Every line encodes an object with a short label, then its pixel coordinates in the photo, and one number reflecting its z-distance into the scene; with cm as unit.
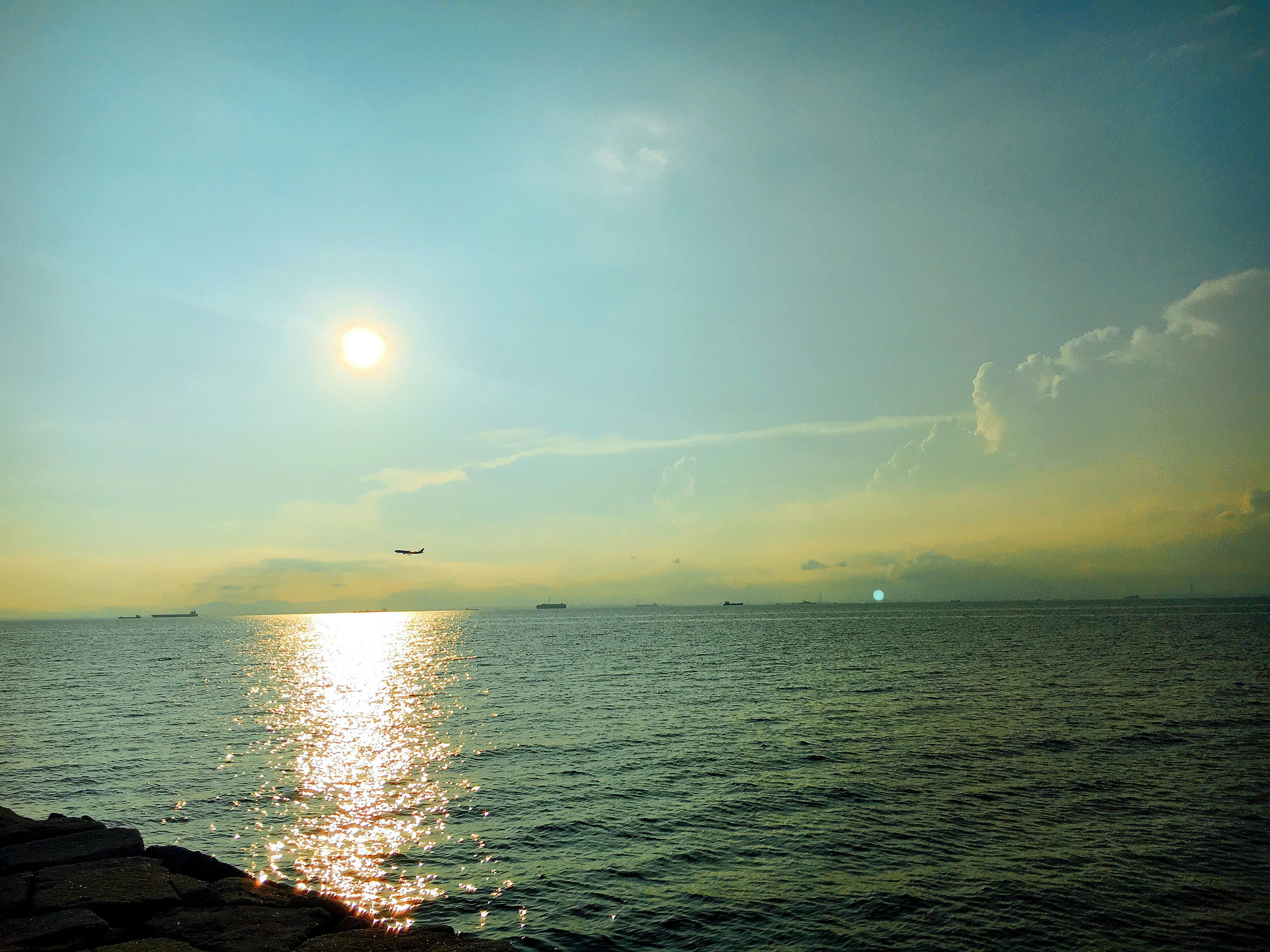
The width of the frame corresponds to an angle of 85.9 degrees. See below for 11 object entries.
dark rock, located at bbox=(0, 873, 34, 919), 1698
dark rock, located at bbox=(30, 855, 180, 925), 1731
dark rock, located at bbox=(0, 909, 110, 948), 1515
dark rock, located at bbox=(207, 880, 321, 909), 1895
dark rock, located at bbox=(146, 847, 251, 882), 2144
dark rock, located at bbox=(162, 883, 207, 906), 1892
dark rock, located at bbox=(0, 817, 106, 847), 2262
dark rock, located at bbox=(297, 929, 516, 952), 1600
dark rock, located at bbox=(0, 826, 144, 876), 2050
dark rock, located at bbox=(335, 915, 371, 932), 1819
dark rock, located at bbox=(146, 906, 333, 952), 1619
